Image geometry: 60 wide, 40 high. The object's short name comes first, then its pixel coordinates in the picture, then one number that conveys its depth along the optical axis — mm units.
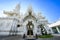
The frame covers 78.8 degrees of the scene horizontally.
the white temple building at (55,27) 10881
